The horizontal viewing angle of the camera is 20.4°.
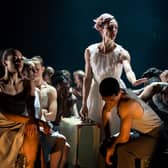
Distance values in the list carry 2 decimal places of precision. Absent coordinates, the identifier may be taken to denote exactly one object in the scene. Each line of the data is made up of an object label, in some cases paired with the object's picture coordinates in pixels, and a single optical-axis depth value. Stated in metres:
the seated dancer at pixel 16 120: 3.44
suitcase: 4.09
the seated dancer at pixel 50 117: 3.74
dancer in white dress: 3.95
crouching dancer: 3.44
